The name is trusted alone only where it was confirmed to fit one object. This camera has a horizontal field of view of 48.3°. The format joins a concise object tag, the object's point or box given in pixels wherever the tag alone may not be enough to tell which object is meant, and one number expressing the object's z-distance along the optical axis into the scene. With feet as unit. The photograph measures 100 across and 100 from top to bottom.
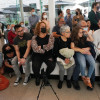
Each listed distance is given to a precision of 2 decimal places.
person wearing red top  11.71
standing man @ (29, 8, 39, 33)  15.44
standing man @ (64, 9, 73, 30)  13.86
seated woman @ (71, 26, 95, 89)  7.02
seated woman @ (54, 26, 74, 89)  7.31
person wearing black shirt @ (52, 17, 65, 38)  10.50
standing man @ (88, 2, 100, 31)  11.54
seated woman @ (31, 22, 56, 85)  7.52
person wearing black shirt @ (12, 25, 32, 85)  7.94
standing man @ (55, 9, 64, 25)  13.58
